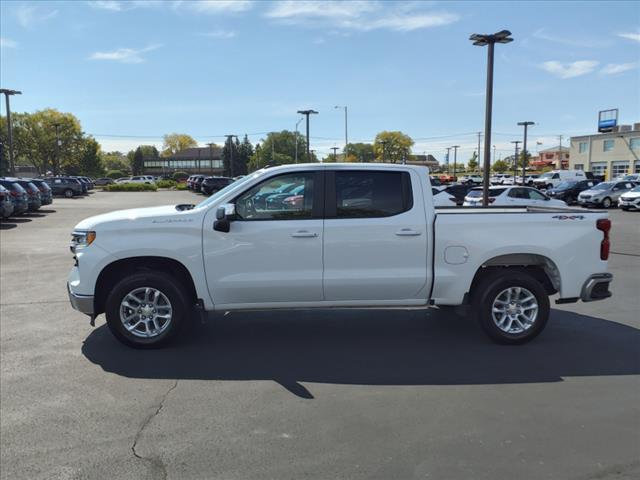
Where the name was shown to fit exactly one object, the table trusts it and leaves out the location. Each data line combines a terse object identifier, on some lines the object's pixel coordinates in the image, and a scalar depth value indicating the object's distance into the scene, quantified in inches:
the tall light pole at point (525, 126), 1867.1
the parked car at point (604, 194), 1175.6
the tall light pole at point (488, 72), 649.6
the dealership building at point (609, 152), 2437.3
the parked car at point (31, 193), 913.5
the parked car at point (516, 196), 839.7
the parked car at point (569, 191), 1331.2
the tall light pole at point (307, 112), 1581.7
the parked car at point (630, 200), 1054.4
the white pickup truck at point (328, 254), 208.2
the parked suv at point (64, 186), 1726.1
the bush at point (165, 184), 2696.9
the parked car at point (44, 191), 1051.9
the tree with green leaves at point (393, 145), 5502.0
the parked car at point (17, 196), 809.7
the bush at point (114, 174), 4434.3
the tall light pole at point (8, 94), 1440.6
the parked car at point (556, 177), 1951.3
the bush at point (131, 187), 2255.2
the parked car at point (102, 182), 3092.8
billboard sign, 2684.5
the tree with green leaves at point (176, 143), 6107.3
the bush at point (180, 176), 3845.7
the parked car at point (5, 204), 749.3
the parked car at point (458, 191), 1048.7
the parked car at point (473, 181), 2379.3
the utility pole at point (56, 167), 2915.8
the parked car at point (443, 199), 834.8
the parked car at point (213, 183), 1737.8
